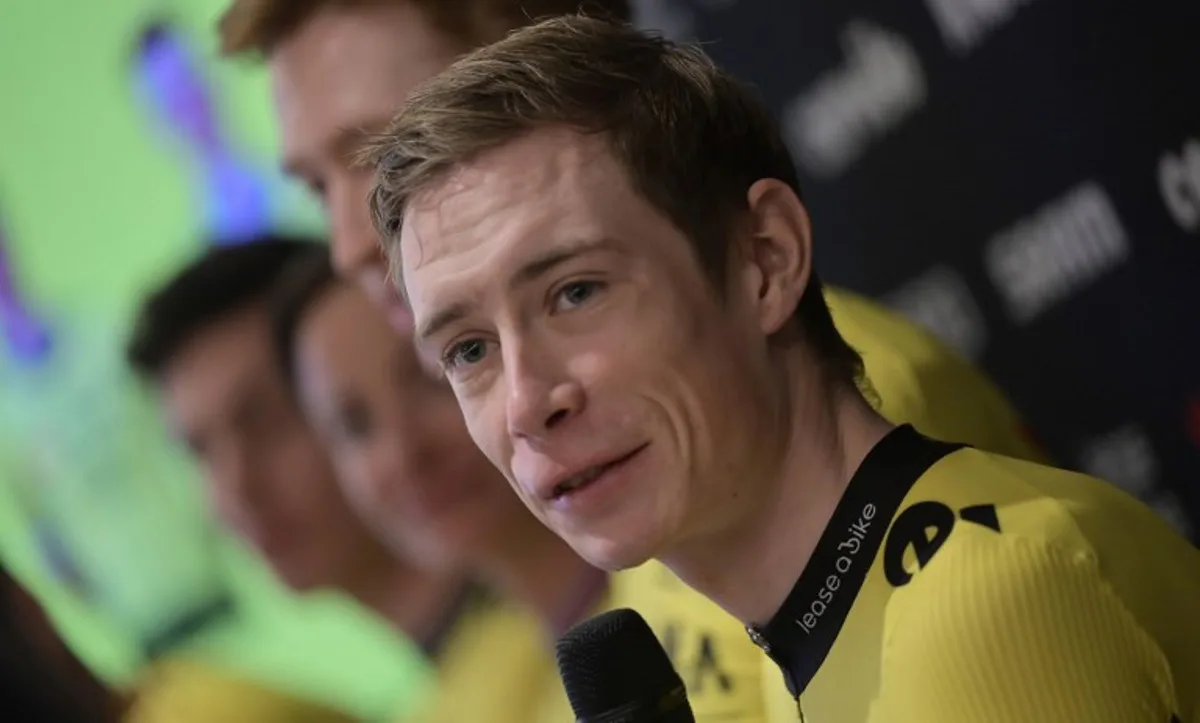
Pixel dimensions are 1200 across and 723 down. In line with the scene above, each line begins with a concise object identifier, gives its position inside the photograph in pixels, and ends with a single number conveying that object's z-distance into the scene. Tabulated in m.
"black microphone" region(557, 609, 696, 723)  2.45
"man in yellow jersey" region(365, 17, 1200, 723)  2.44
